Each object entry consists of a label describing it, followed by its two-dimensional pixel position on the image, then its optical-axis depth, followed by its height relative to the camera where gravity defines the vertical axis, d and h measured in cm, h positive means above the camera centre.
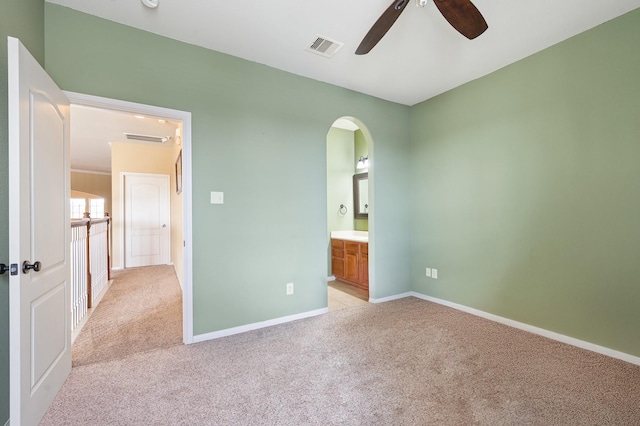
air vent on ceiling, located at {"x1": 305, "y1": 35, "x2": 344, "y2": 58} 247 +155
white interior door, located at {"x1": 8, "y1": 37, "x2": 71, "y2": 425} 131 -12
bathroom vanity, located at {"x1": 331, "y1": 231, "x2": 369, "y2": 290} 402 -69
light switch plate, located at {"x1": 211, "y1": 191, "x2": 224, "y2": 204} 262 +17
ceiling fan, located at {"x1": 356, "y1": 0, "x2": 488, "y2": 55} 169 +127
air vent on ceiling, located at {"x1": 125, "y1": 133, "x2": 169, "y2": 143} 547 +157
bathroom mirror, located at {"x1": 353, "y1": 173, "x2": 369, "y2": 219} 488 +32
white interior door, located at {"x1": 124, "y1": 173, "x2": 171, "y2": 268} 619 -10
